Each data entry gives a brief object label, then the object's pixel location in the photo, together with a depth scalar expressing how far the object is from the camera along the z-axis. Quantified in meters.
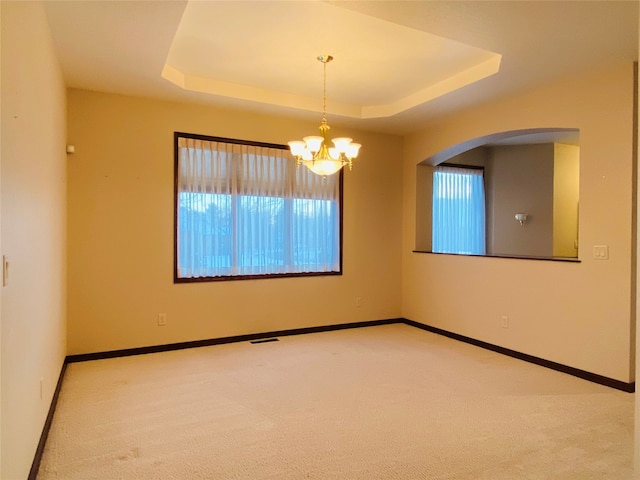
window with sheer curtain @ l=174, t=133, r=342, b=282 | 4.53
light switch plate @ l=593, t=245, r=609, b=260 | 3.47
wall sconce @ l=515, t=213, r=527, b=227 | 6.71
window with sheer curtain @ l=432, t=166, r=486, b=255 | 6.36
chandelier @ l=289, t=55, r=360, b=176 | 3.56
